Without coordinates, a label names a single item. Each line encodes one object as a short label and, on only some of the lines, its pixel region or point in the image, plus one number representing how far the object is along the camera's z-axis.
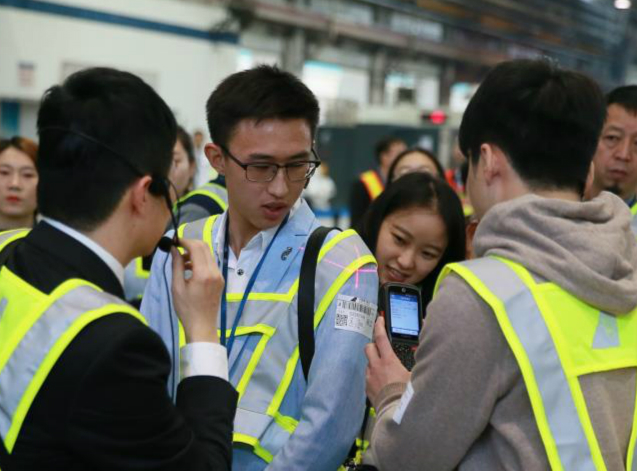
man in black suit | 1.10
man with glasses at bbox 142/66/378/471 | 1.63
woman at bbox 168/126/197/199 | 3.94
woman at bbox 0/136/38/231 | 3.29
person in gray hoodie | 1.22
